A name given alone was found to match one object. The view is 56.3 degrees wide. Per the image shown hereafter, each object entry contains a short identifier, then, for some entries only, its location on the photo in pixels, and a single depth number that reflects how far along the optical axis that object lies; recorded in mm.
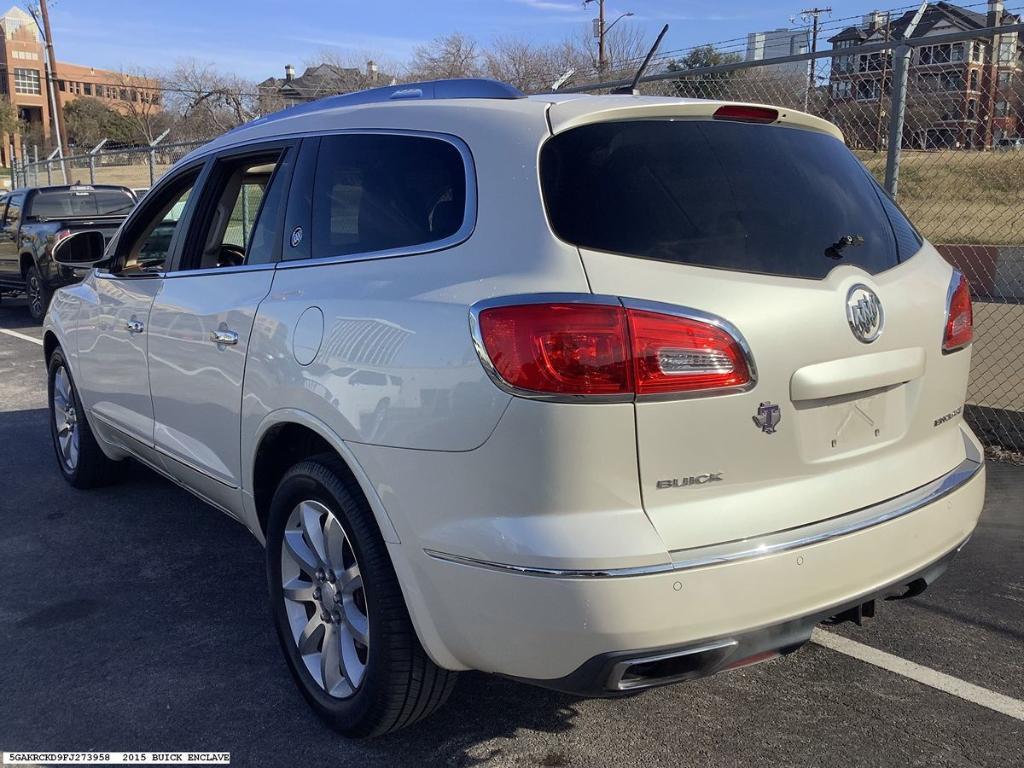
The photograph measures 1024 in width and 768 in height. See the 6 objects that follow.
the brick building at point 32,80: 76125
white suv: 2217
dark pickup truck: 11773
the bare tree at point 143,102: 56156
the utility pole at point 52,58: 32094
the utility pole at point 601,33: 10530
